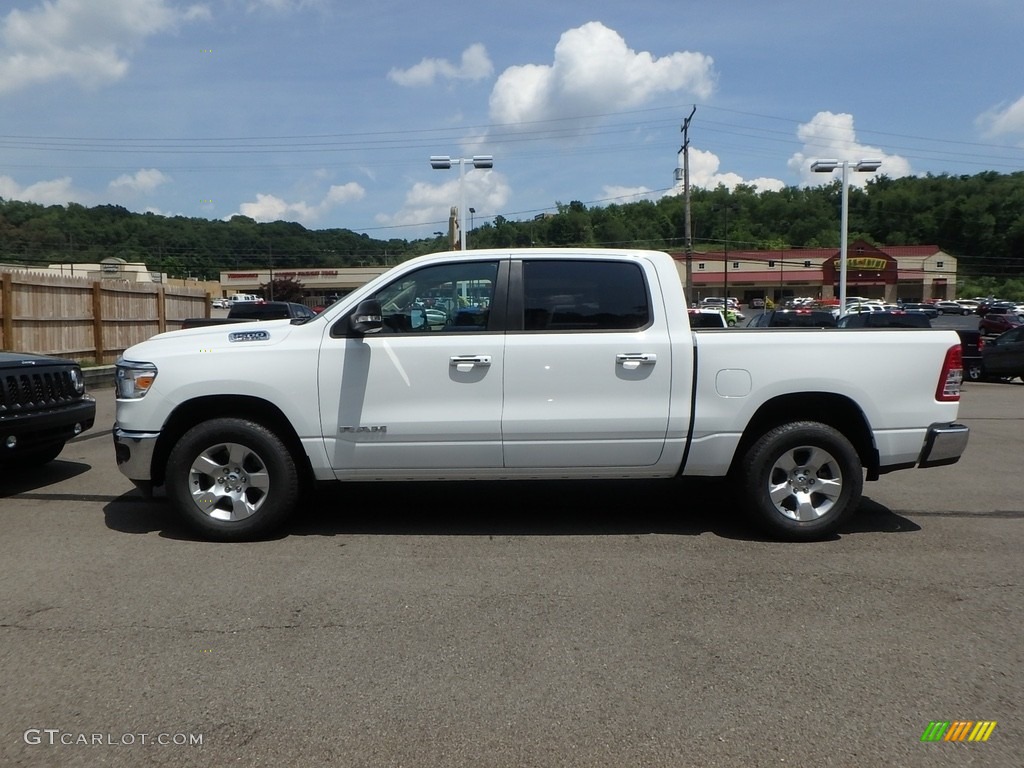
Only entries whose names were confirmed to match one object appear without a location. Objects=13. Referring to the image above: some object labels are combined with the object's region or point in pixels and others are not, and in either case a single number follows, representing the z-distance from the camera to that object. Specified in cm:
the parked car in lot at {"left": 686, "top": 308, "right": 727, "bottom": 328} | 1744
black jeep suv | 684
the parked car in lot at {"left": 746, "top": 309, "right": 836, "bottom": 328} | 2164
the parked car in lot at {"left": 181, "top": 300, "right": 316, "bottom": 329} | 2072
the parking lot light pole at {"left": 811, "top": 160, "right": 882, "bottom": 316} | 2531
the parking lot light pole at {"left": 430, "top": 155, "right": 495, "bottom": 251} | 2378
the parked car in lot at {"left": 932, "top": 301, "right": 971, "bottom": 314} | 6112
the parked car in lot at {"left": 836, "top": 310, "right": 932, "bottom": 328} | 1841
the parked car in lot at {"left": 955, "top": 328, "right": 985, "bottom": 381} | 1964
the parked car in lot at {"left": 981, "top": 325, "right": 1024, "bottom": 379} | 1844
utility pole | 3850
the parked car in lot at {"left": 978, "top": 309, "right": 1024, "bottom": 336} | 3762
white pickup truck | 553
